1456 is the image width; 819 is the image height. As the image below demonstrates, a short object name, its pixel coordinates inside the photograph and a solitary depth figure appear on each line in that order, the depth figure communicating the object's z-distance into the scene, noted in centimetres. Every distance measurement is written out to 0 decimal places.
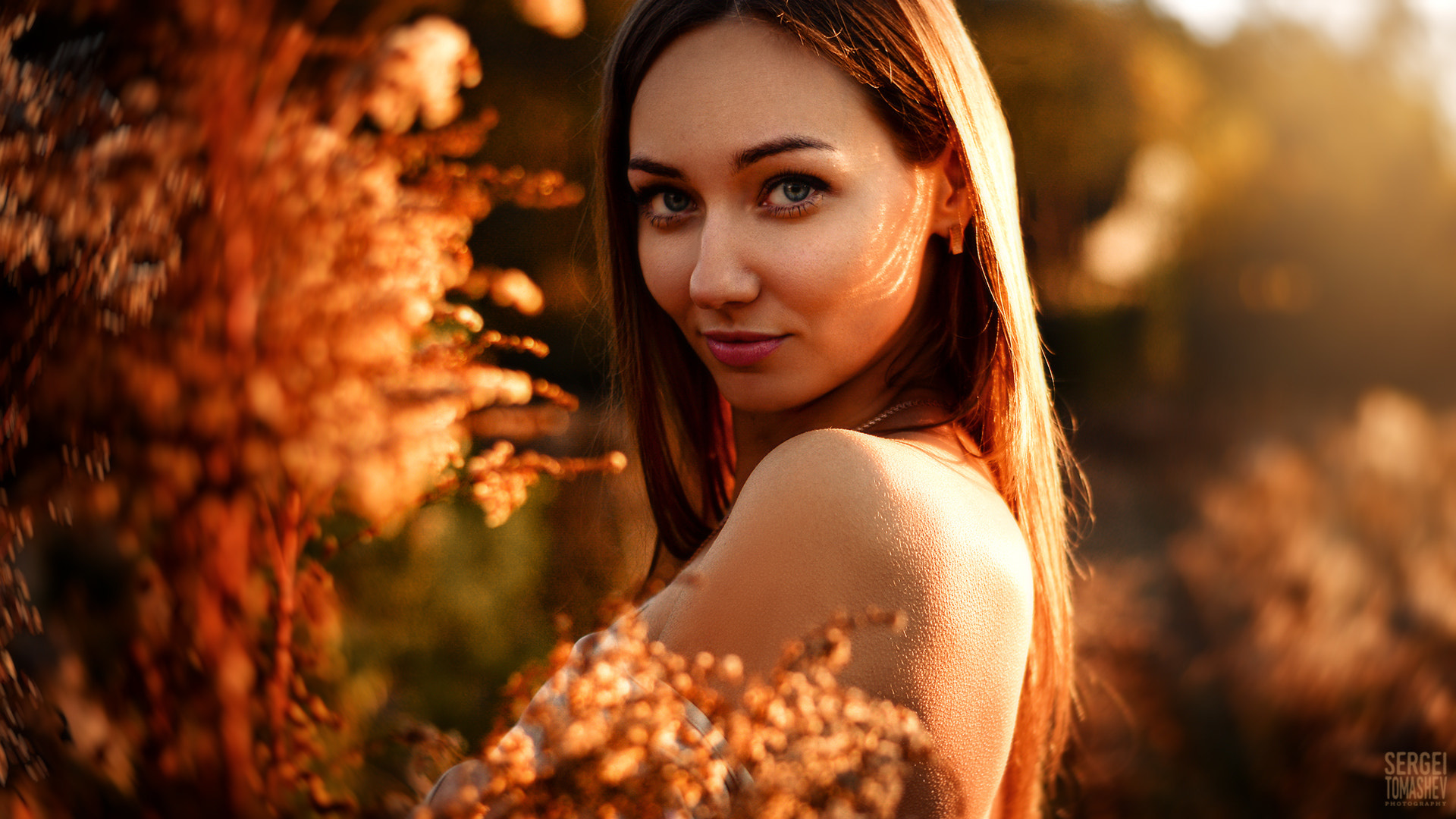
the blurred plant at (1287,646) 179
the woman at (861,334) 88
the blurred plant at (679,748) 76
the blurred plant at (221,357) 85
